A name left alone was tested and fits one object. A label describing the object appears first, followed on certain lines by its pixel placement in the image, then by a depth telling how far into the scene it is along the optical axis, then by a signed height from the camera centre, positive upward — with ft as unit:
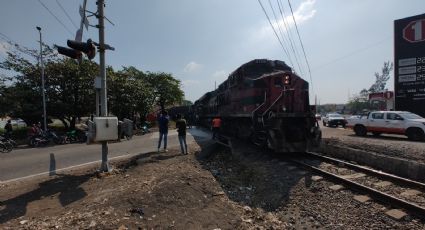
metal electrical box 25.95 -1.21
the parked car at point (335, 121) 110.90 -3.01
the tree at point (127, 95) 92.07 +5.92
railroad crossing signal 25.55 +5.57
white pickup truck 59.00 -2.44
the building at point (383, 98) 125.59 +6.24
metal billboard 71.82 +11.74
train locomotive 36.91 +0.74
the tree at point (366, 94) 277.85 +19.63
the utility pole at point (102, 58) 27.96 +5.19
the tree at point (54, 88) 74.59 +6.72
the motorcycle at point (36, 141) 61.16 -5.28
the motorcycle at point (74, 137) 68.11 -5.03
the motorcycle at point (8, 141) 55.12 -4.88
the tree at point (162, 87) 158.81 +14.09
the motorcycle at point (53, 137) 64.34 -4.81
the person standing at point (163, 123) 43.27 -1.30
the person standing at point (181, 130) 41.54 -2.22
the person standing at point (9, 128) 69.96 -3.03
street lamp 68.59 +8.69
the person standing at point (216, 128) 54.95 -2.66
